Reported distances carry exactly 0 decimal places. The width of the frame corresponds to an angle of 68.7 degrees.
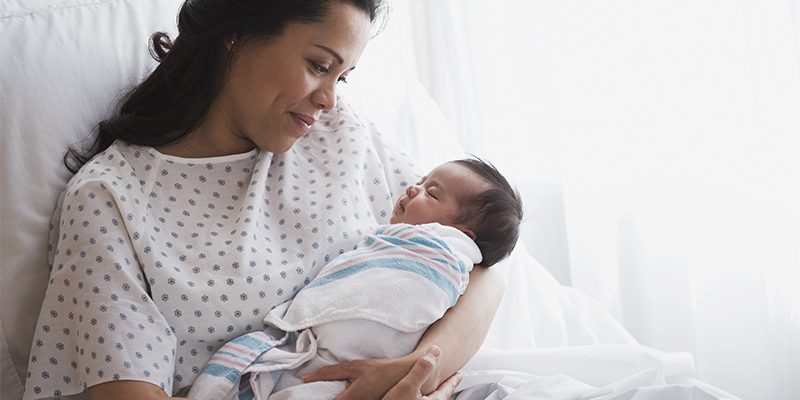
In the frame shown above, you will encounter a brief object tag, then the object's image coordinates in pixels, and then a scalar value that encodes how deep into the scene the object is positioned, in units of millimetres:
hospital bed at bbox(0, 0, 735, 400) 1140
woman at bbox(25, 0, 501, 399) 1043
